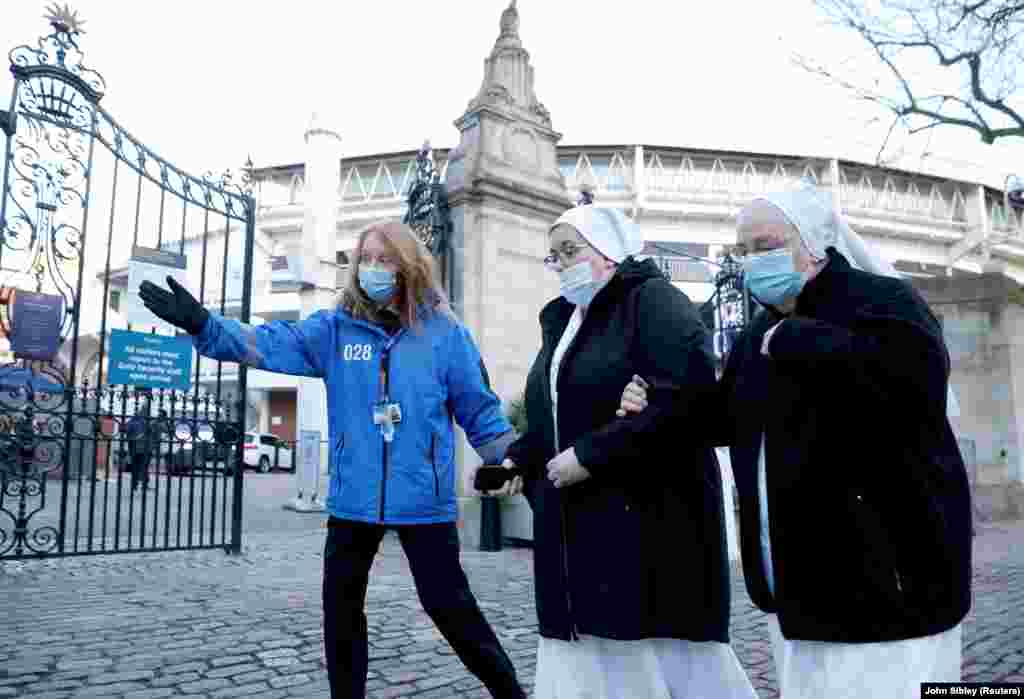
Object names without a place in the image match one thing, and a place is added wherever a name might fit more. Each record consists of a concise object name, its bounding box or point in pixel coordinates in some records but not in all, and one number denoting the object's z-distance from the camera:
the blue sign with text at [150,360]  7.36
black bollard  8.34
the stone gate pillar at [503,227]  8.77
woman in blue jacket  3.01
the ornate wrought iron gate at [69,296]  7.06
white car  28.45
